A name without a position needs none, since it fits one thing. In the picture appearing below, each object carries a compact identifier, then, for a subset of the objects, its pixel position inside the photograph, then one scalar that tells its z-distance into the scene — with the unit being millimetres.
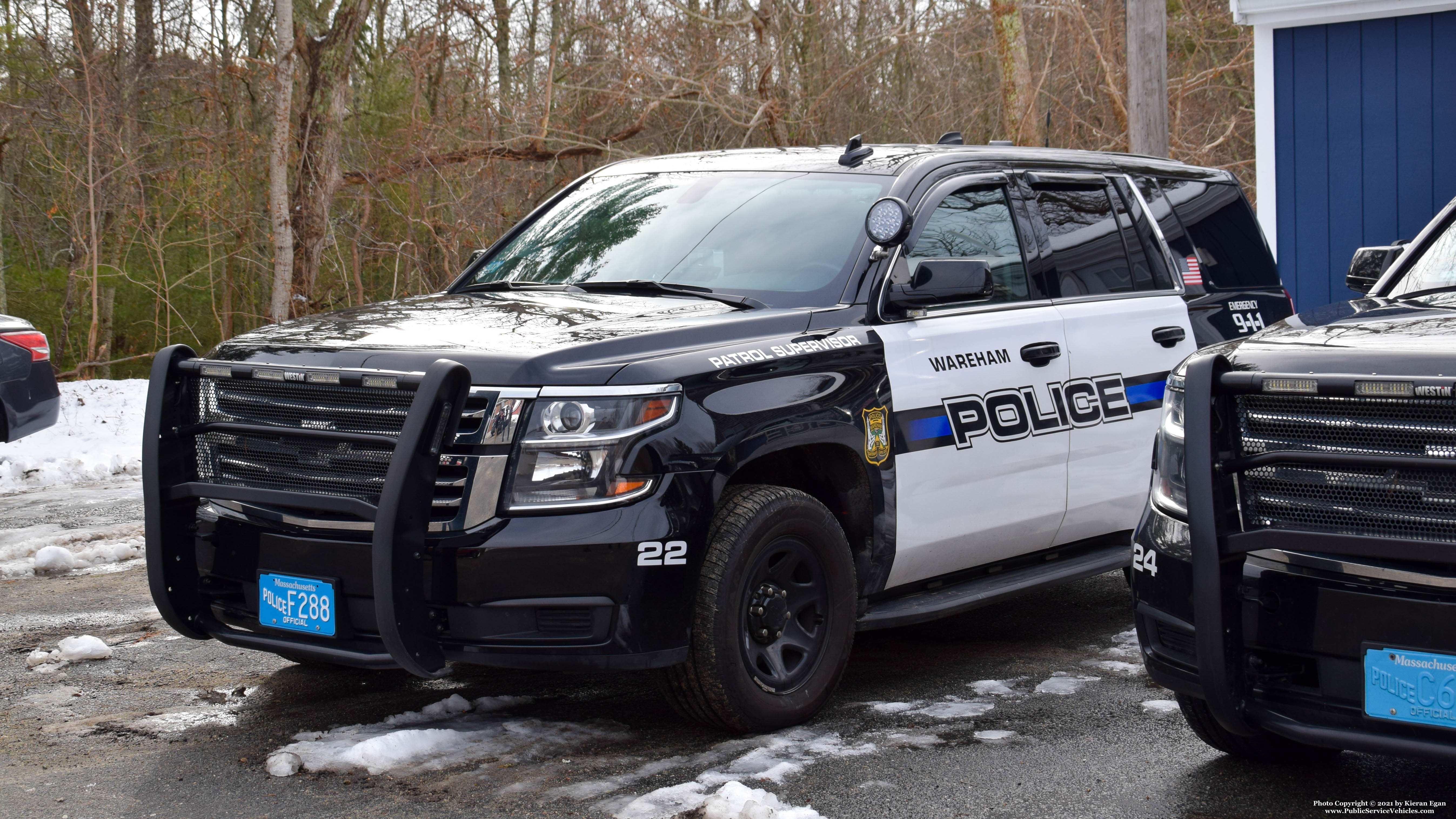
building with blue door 10016
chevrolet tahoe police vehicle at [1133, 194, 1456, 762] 3156
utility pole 11531
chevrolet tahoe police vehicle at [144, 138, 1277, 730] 3979
